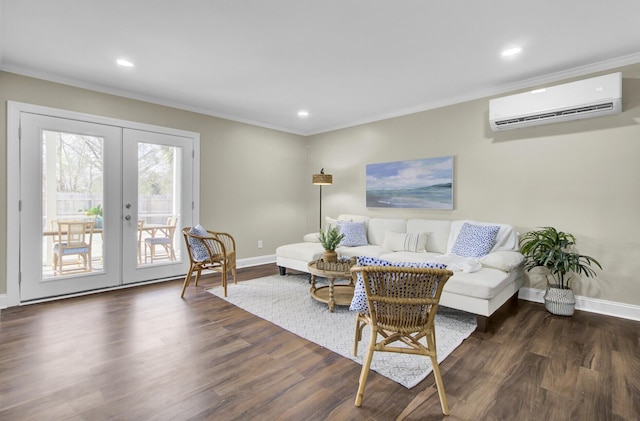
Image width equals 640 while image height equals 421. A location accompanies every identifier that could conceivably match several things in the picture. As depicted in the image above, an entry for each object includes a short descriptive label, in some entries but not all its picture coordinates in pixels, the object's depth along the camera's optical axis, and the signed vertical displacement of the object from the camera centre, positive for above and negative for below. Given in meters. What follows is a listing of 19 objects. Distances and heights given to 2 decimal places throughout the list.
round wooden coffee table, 3.15 -0.92
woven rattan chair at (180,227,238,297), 3.65 -0.56
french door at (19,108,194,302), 3.41 +0.05
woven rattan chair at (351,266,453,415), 1.70 -0.54
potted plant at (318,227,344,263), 3.54 -0.41
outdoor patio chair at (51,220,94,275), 3.56 -0.45
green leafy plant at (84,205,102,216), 3.72 -0.04
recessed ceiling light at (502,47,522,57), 2.85 +1.49
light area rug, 2.17 -1.06
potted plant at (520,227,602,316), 3.08 -0.52
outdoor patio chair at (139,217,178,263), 4.27 -0.43
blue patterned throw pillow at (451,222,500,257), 3.48 -0.34
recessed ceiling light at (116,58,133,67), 3.09 +1.47
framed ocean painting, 4.32 +0.39
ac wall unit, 2.96 +1.12
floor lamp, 5.24 +0.51
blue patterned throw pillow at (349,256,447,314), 1.80 -0.47
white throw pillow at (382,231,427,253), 4.16 -0.43
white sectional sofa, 2.79 -0.52
